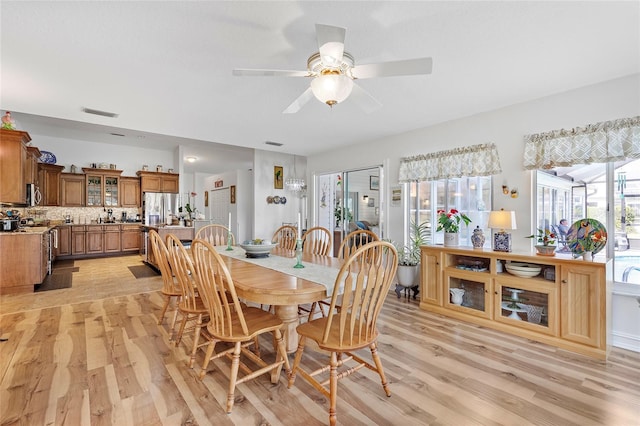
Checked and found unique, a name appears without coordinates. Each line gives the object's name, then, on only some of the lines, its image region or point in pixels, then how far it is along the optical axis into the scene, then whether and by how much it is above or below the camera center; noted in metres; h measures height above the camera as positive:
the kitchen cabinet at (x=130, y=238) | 7.51 -0.67
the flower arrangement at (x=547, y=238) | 2.86 -0.27
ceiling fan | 1.81 +0.90
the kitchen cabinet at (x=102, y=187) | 7.19 +0.60
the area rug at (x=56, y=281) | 4.50 -1.12
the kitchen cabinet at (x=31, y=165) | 4.97 +0.81
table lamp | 3.07 -0.15
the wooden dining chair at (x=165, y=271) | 2.73 -0.55
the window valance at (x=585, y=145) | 2.64 +0.62
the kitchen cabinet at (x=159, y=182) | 7.59 +0.75
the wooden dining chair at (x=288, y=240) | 3.78 -0.37
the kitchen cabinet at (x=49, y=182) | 6.58 +0.63
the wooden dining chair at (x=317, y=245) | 3.36 -0.40
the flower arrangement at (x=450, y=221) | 3.60 -0.12
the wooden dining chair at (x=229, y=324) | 1.82 -0.75
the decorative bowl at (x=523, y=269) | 2.90 -0.57
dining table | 1.77 -0.46
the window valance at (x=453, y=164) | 3.57 +0.61
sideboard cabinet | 2.50 -0.82
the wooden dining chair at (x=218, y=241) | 3.96 -0.39
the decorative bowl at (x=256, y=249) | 2.85 -0.36
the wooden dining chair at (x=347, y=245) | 2.71 -0.33
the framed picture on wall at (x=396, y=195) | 4.66 +0.24
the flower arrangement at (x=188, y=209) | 6.78 +0.04
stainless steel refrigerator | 7.02 +0.10
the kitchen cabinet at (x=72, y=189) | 6.88 +0.50
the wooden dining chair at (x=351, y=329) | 1.66 -0.74
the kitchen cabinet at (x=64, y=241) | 6.75 -0.67
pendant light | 6.22 +0.55
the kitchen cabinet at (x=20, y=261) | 4.13 -0.69
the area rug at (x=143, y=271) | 5.31 -1.12
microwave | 5.10 +0.29
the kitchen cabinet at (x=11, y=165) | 4.30 +0.67
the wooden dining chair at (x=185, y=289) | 2.30 -0.61
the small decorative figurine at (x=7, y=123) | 4.12 +1.22
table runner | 2.02 -0.45
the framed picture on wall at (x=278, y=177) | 6.59 +0.73
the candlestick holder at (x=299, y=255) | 2.41 -0.36
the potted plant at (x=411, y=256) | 4.07 -0.64
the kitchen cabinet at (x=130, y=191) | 7.56 +0.50
